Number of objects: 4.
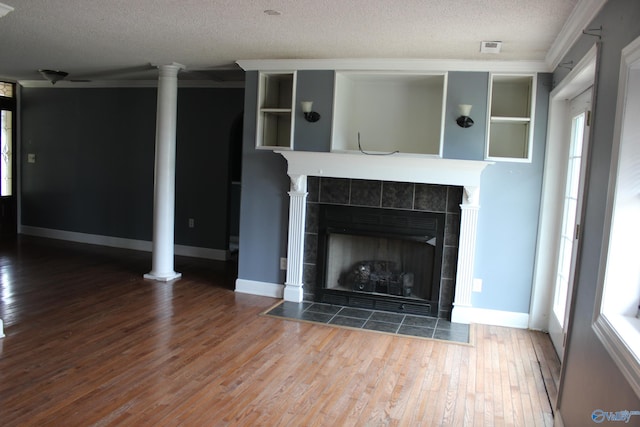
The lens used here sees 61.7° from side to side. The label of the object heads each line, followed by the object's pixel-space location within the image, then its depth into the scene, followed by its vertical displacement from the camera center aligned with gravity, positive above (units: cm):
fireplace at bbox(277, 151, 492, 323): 451 -1
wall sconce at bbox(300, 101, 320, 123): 487 +53
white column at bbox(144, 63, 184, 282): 554 -16
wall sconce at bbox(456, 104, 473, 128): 448 +53
